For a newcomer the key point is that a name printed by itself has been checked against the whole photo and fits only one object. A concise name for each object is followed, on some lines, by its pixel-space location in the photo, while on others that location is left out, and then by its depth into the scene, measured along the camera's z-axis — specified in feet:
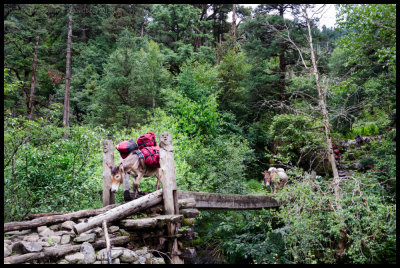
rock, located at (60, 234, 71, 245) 11.78
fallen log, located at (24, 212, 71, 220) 13.93
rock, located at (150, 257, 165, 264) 13.88
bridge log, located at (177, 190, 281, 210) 21.49
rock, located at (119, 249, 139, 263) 12.14
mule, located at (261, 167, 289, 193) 35.55
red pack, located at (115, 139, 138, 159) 17.43
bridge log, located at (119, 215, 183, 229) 13.91
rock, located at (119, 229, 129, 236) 13.93
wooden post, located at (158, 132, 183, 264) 16.07
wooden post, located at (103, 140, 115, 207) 17.64
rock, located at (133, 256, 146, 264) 12.74
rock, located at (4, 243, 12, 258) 10.30
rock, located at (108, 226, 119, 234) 13.53
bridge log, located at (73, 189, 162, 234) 11.88
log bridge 12.85
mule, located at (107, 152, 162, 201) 16.16
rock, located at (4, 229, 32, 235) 12.32
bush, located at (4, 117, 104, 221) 22.26
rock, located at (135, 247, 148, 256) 13.84
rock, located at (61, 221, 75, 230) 12.84
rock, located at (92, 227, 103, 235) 12.75
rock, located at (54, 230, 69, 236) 12.26
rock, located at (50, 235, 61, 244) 11.71
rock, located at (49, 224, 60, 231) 13.07
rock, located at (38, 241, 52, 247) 11.17
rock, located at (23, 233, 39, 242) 11.51
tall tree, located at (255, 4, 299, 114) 49.26
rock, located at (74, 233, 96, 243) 12.07
